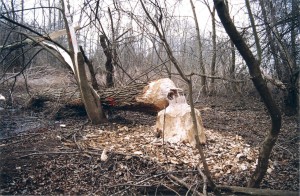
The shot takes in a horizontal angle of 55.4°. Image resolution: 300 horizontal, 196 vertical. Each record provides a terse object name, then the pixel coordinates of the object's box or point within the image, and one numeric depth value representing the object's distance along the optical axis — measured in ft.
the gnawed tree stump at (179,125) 13.98
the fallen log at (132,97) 16.89
